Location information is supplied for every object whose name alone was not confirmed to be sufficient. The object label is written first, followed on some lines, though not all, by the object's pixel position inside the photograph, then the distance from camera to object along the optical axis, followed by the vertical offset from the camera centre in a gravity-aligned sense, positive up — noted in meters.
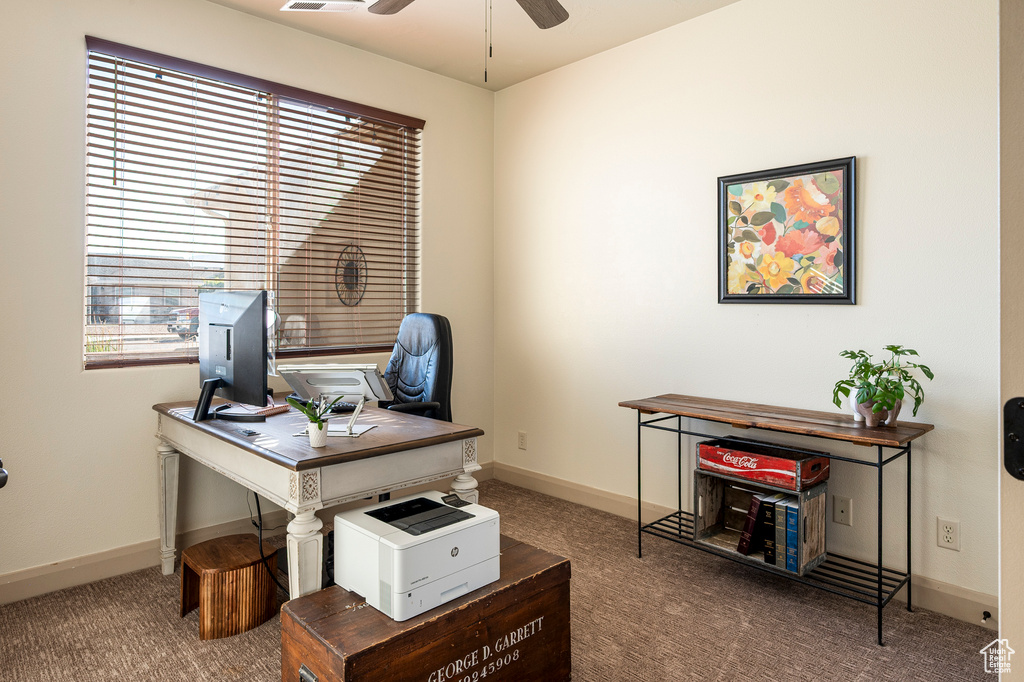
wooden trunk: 1.55 -0.81
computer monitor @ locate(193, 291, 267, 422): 2.32 -0.03
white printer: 1.63 -0.60
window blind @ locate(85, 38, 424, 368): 2.85 +0.72
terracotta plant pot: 2.38 -0.30
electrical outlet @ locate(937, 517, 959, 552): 2.45 -0.79
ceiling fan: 1.99 +1.12
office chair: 3.21 -0.15
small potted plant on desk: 1.99 -0.28
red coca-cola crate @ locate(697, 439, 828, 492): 2.51 -0.53
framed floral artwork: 2.72 +0.50
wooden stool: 2.30 -0.96
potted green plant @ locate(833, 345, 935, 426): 2.35 -0.19
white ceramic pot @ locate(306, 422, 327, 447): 1.99 -0.32
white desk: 1.85 -0.41
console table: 2.28 -0.36
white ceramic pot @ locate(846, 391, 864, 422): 2.44 -0.27
